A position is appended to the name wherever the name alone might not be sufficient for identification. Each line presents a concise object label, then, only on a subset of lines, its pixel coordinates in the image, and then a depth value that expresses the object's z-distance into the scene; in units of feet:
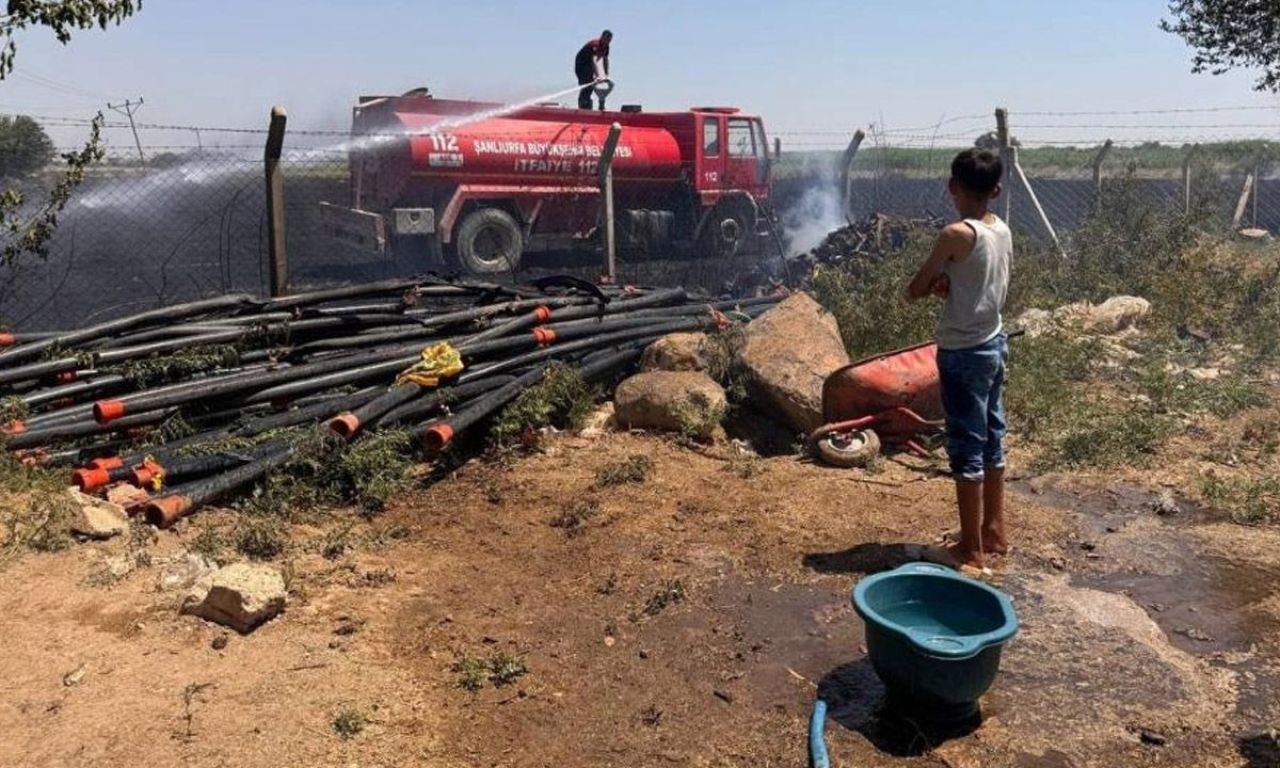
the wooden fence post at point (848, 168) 55.75
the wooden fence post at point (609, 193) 31.27
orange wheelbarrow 19.81
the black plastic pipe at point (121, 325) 18.31
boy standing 14.03
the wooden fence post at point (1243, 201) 55.56
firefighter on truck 50.21
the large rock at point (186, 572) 13.44
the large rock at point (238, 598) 12.35
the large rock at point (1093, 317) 29.84
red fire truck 42.65
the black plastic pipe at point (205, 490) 15.58
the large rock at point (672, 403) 20.90
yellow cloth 19.83
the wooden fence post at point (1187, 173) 51.60
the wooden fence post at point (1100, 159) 46.03
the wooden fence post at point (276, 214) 23.29
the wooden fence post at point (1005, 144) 40.98
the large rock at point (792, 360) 20.93
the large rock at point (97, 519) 14.70
